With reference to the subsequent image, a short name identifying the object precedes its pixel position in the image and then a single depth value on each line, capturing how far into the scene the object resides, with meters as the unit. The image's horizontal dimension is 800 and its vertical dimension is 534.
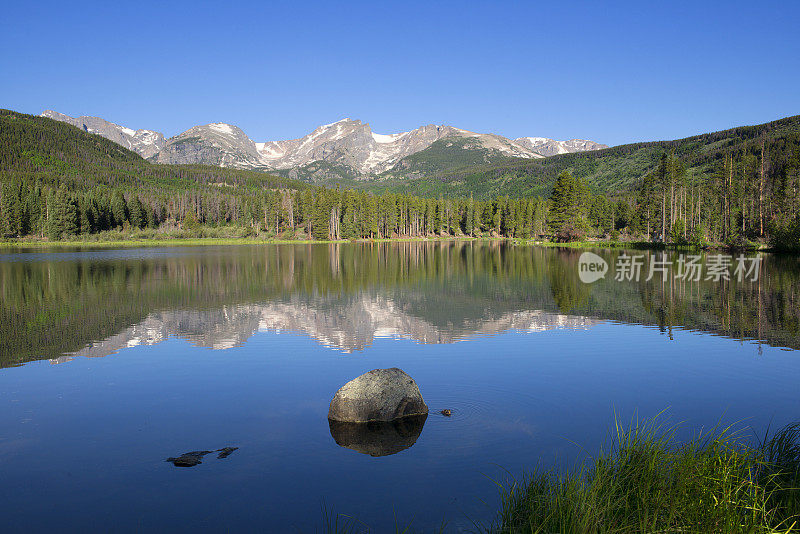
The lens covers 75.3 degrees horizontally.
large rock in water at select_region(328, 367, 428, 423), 11.95
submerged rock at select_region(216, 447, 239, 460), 10.09
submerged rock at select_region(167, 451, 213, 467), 9.72
